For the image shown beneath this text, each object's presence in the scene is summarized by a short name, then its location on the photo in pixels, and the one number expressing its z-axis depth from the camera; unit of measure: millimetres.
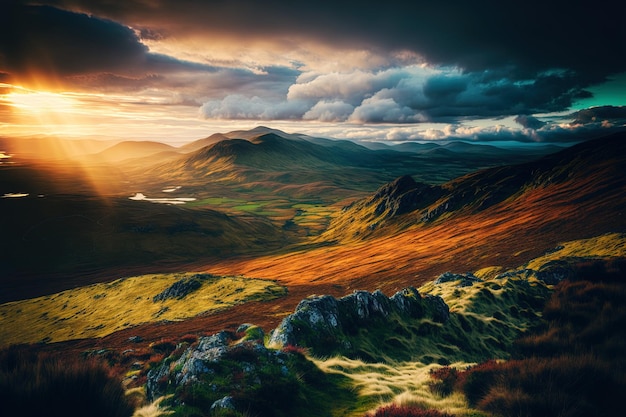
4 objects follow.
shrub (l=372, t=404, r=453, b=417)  10188
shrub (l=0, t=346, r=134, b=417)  8086
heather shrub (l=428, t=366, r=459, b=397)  13242
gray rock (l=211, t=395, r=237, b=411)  11027
